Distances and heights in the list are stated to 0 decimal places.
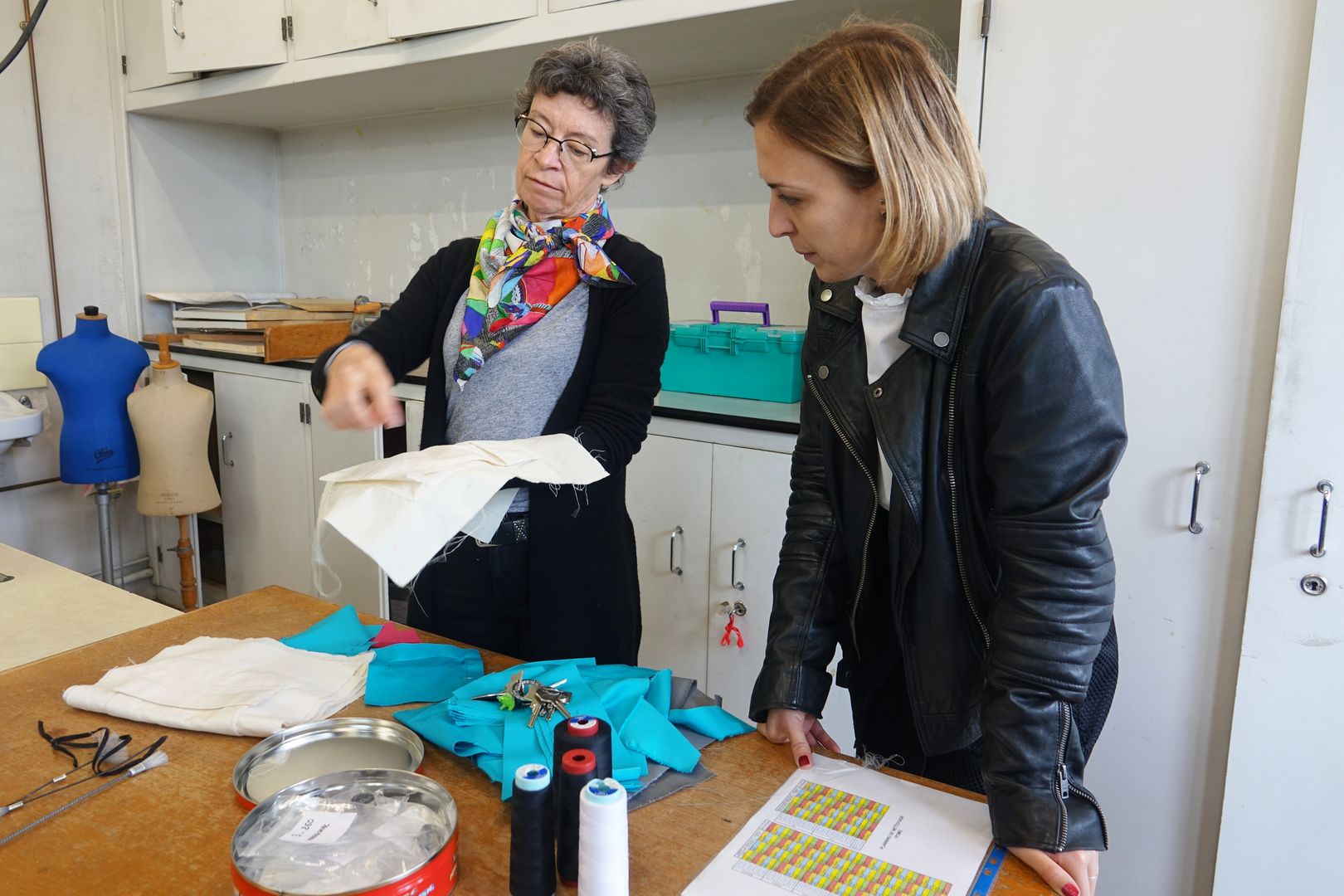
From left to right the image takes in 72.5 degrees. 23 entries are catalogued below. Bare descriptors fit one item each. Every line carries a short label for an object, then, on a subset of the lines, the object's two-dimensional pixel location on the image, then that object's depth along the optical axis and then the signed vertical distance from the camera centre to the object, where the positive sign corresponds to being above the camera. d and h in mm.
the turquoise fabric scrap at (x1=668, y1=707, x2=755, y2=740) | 1008 -465
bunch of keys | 952 -420
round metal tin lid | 896 -470
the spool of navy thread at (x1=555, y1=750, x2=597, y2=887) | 750 -422
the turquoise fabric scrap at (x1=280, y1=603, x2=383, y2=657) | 1212 -461
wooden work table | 765 -483
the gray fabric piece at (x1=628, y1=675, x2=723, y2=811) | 891 -480
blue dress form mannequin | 2801 -330
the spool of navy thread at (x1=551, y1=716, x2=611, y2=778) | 794 -384
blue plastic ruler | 773 -486
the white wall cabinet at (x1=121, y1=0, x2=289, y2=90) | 2670 +759
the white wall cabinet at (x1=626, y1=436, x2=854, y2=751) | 1987 -581
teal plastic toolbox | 2113 -146
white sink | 2627 -394
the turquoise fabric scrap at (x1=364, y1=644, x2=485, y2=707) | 1063 -452
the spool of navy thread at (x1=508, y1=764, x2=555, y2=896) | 703 -414
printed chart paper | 772 -484
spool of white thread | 674 -402
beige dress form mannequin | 2842 -481
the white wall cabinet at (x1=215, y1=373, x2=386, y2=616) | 2834 -639
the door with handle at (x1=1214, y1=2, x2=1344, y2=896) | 1301 -425
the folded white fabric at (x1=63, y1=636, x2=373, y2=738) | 1002 -455
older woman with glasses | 1351 -81
